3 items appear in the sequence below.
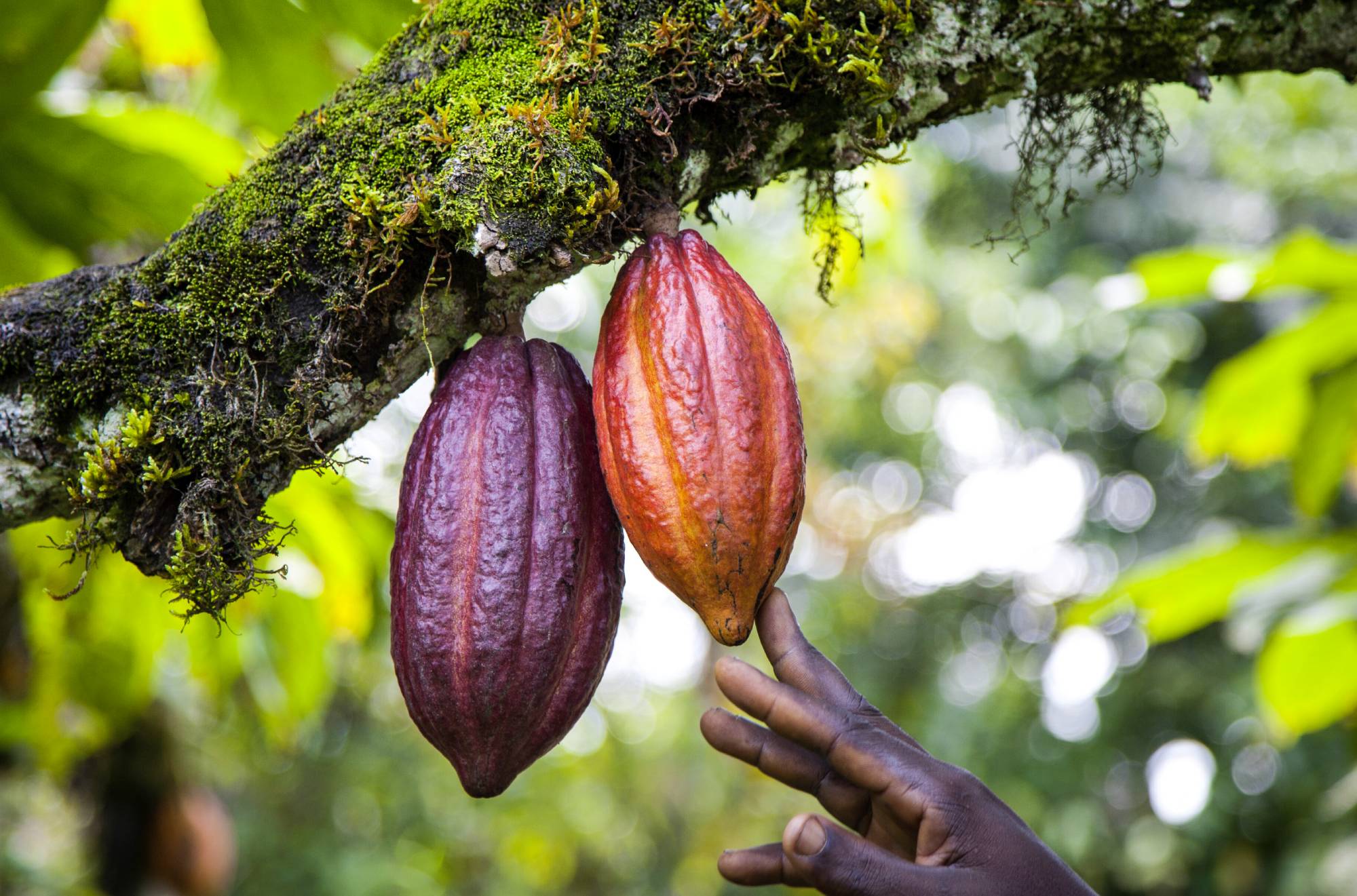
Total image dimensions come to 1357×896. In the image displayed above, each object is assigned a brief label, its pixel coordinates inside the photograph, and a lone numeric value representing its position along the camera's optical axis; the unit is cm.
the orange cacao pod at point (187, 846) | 380
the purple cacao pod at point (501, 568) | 113
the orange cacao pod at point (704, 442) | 108
